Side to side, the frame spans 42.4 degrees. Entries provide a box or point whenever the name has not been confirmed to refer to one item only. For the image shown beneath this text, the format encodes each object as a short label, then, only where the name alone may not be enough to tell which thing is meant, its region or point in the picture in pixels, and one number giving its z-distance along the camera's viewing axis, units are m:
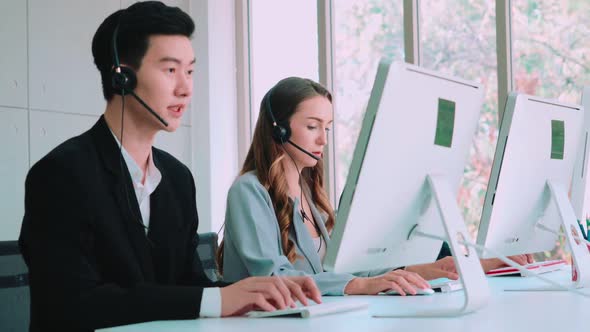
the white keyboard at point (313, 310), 1.43
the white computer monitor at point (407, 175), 1.32
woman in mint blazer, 2.04
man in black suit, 1.40
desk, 1.30
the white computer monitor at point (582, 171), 2.23
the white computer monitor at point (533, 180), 1.72
